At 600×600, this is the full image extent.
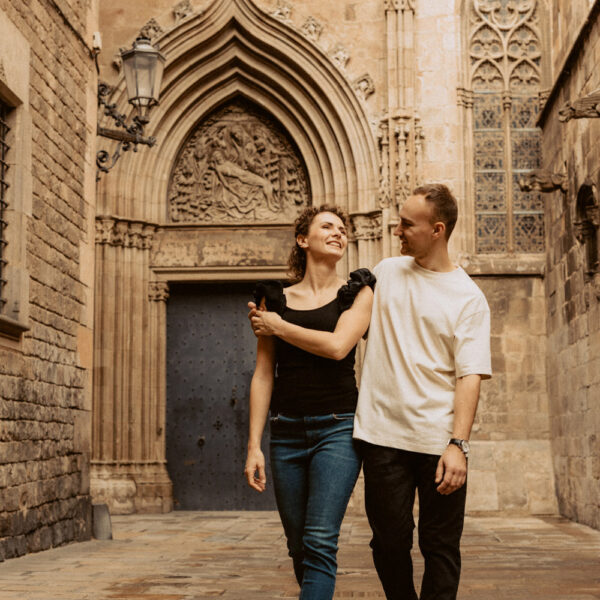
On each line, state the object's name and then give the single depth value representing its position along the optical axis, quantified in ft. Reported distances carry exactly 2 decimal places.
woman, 11.48
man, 11.18
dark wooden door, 48.08
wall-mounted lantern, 33.50
